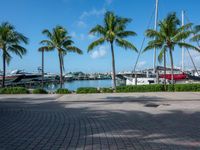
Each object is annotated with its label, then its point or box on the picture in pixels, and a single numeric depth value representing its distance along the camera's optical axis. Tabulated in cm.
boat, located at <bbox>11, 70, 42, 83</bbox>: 3623
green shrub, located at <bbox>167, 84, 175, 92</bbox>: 1520
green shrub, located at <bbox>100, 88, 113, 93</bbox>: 1532
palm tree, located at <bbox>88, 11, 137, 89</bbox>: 1629
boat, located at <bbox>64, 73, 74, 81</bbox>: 5683
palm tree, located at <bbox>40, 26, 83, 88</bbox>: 1799
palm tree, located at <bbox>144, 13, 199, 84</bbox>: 1619
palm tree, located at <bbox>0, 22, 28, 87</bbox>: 1655
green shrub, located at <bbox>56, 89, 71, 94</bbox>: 1520
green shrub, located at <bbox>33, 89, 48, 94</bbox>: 1513
